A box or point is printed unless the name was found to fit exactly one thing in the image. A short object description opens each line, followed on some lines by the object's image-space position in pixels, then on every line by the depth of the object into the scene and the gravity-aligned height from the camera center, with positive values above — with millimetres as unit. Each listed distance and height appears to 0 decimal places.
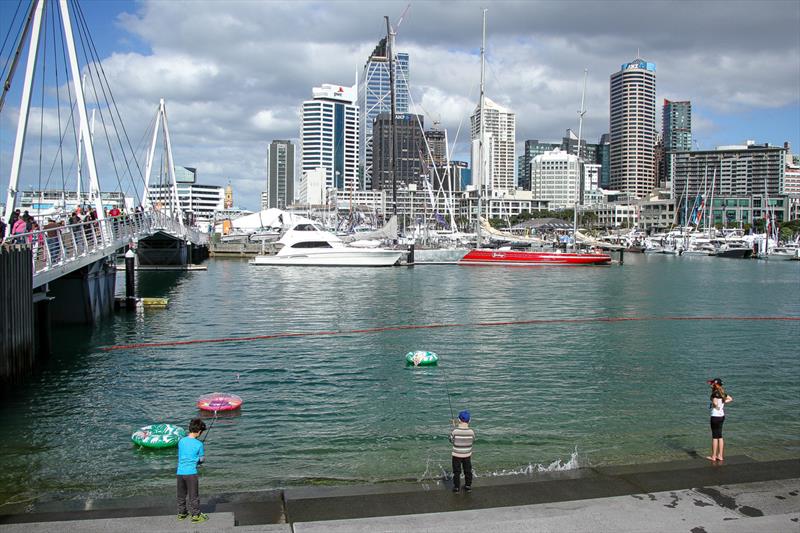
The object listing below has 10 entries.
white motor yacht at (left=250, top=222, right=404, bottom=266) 83562 -2934
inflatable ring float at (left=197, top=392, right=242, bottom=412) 20094 -4840
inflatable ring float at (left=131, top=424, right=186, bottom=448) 16891 -4852
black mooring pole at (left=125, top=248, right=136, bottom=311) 43812 -3360
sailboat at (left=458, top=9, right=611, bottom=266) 92562 -3891
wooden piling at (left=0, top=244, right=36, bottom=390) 21203 -2601
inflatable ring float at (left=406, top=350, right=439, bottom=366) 27188 -4892
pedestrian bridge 27719 -726
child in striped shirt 12195 -3668
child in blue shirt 11039 -3703
